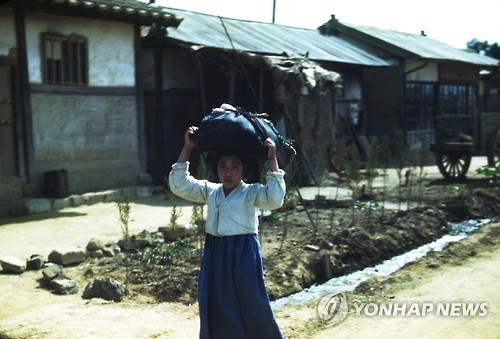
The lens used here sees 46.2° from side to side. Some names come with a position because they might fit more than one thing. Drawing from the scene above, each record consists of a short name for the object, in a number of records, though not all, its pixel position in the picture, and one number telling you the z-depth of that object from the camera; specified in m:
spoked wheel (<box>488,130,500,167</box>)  11.86
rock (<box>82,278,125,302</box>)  4.78
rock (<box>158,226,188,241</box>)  6.66
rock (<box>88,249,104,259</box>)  6.14
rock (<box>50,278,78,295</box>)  5.00
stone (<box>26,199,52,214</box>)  9.05
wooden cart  11.98
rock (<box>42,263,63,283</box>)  5.22
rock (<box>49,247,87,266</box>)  5.85
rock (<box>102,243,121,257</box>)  6.20
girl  3.15
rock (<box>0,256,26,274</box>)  5.59
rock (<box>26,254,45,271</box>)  5.72
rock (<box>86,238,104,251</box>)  6.25
